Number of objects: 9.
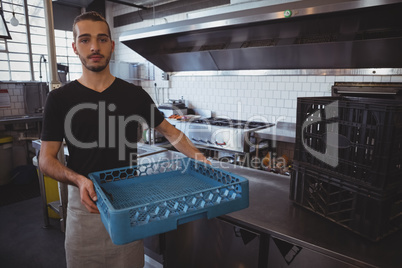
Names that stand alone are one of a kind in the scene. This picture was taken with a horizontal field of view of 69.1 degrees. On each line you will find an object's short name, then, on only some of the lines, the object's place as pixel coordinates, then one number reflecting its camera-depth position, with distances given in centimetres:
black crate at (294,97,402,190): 99
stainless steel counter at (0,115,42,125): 440
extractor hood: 207
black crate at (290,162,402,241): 104
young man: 141
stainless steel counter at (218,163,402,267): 102
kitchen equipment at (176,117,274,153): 365
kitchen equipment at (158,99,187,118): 478
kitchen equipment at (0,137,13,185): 450
